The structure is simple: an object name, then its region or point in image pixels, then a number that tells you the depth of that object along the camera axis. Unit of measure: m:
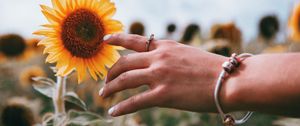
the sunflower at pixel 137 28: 3.92
